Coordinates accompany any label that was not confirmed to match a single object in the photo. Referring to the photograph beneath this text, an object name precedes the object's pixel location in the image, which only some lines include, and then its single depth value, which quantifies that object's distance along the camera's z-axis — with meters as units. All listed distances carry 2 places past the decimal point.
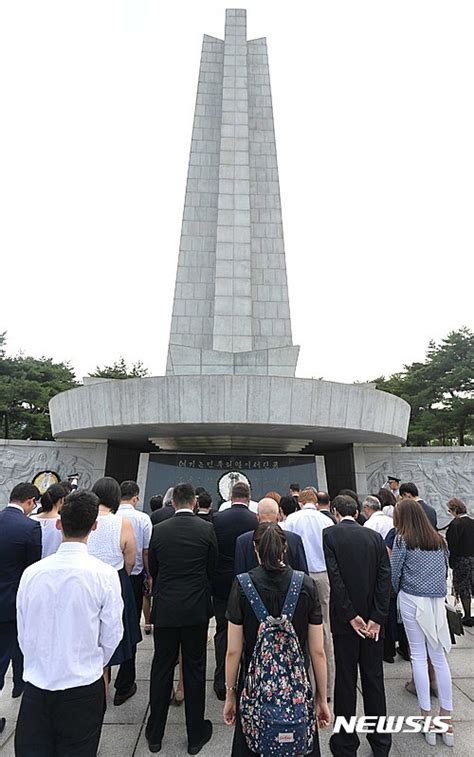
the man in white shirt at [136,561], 3.52
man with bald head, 3.15
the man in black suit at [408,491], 4.41
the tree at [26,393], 22.78
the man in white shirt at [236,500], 3.97
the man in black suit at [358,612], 2.83
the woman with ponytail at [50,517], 3.78
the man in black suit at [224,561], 3.71
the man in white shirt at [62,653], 1.91
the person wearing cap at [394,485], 8.26
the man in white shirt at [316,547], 3.92
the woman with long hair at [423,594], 3.05
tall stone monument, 9.62
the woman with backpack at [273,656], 1.87
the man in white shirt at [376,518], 4.26
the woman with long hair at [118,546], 3.28
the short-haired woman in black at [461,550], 5.13
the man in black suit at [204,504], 4.65
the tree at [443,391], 22.42
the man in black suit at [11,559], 3.20
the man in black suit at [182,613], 2.90
